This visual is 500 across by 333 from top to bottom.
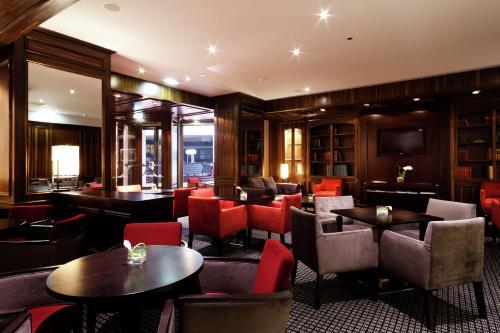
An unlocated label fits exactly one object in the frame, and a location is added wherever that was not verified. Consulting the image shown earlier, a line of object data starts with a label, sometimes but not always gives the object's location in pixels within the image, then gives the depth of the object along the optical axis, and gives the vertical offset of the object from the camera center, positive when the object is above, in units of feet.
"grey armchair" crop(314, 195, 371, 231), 12.88 -1.84
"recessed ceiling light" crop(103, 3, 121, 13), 10.17 +5.80
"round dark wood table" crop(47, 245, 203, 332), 4.49 -1.97
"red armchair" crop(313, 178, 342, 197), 24.79 -1.88
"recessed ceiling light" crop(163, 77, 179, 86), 19.27 +5.94
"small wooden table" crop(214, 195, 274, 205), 14.73 -1.75
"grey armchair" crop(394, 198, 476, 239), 10.61 -1.78
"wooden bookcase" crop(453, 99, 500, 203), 19.25 +1.37
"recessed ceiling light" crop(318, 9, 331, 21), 10.58 +5.73
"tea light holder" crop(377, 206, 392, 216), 10.87 -1.73
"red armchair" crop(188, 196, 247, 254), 13.05 -2.48
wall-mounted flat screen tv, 22.47 +2.00
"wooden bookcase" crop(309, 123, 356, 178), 26.17 +1.51
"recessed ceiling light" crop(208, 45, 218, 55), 13.87 +5.86
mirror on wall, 11.91 +2.05
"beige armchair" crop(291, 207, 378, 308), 8.82 -2.64
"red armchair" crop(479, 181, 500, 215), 17.62 -1.78
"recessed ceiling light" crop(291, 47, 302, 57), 14.06 +5.78
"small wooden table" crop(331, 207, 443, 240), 9.62 -1.86
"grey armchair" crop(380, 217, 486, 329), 7.59 -2.53
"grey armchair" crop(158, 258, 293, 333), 4.15 -2.13
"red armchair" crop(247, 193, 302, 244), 14.21 -2.59
